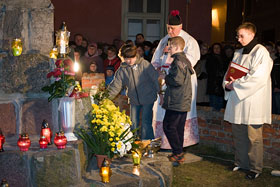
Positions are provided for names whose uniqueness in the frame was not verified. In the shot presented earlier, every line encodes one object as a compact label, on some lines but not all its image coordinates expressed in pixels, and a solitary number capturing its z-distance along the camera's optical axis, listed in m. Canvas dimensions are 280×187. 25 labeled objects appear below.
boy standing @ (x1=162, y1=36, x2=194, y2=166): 5.54
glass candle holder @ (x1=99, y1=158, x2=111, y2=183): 4.34
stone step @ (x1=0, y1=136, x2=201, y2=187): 4.14
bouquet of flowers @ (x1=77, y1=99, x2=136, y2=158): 4.79
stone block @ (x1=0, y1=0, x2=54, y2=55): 4.82
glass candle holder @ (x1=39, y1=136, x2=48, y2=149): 4.38
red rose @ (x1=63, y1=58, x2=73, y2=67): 4.71
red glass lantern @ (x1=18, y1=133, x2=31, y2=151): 4.22
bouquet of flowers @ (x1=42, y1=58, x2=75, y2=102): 4.61
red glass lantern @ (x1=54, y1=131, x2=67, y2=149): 4.32
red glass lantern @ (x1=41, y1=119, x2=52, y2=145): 4.50
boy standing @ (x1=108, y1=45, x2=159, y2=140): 5.87
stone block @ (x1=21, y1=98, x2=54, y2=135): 4.72
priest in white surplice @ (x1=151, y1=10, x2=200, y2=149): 6.29
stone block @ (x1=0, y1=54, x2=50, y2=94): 4.70
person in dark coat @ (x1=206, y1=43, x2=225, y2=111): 7.59
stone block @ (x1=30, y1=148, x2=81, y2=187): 4.15
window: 12.50
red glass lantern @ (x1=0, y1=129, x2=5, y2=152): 4.20
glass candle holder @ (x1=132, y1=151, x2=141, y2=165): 4.87
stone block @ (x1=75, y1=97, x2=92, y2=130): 4.92
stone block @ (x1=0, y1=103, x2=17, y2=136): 4.63
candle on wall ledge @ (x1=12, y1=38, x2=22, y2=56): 4.64
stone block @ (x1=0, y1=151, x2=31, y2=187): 4.13
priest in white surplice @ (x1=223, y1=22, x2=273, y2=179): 5.23
